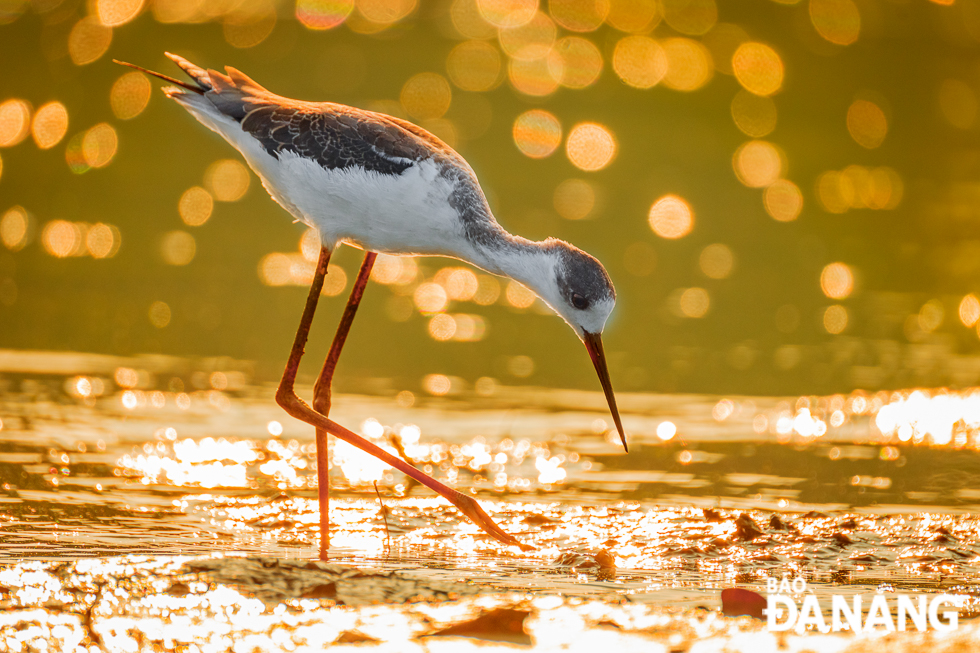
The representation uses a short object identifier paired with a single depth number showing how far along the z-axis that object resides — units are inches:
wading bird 521.7
